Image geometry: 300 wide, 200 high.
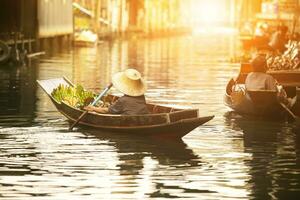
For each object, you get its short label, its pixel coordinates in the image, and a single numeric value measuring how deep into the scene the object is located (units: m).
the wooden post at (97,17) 80.50
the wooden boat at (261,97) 19.78
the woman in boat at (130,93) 16.84
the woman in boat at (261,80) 19.86
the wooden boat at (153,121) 16.23
